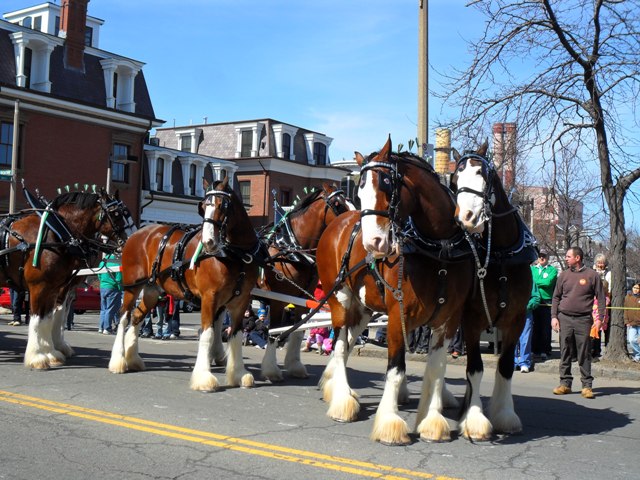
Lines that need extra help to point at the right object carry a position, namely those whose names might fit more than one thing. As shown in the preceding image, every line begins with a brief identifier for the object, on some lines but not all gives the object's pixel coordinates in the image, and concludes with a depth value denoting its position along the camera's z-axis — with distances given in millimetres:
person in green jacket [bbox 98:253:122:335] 18406
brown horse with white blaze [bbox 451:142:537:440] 7090
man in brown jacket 10336
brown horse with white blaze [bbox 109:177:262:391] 9258
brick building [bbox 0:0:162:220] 34375
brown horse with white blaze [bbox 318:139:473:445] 6445
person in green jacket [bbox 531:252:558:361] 14414
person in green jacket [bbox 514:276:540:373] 13143
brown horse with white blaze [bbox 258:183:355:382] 10641
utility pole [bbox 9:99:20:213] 25316
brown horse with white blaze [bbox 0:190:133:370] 10609
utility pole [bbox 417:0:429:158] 13945
